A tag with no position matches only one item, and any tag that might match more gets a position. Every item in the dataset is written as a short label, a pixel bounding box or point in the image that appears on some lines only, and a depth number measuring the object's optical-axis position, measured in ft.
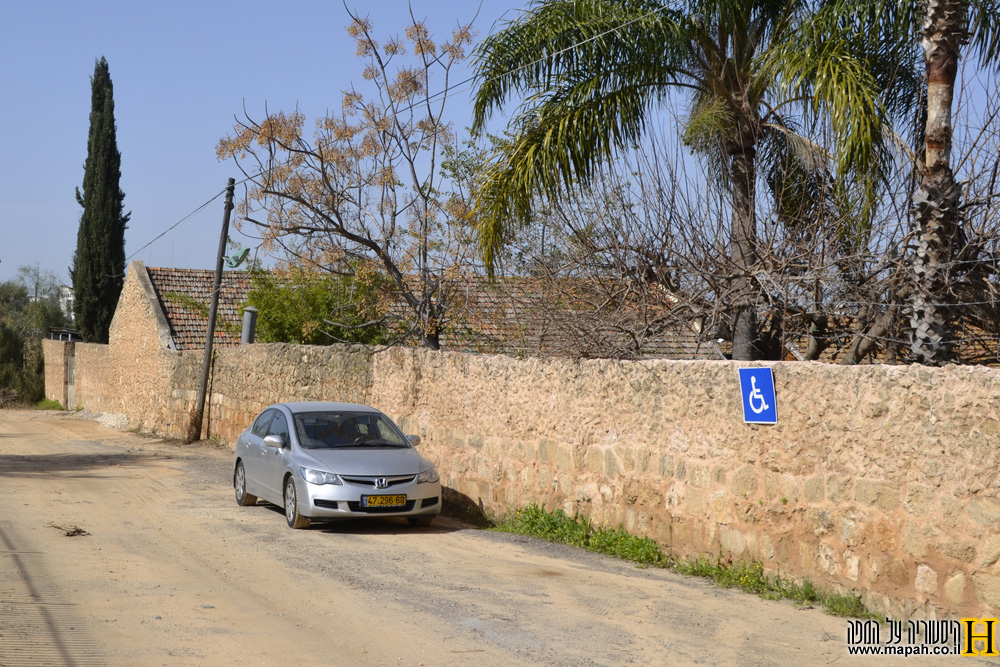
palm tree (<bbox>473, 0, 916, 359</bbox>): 35.83
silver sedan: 35.58
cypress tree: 141.28
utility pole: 75.36
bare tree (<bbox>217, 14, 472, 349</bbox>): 51.52
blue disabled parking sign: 27.35
